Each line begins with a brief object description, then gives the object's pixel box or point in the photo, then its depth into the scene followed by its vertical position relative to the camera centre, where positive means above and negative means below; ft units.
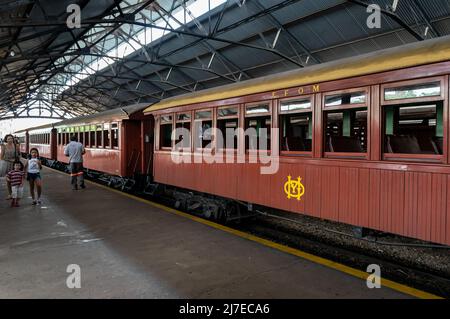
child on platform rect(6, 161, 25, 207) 24.72 -2.23
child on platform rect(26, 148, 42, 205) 25.98 -1.66
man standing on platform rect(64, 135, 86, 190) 33.73 -0.83
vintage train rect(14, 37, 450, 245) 11.68 +0.34
